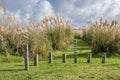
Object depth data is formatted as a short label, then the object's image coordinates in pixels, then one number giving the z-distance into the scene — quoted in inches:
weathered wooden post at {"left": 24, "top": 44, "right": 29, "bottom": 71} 317.5
